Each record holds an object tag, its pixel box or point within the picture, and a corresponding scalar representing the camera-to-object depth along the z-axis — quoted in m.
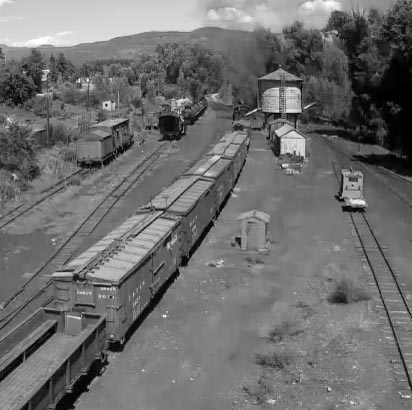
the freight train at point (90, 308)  12.27
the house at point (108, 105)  90.39
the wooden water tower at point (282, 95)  67.62
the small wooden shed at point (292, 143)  48.44
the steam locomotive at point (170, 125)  58.88
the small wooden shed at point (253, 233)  24.89
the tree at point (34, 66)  91.44
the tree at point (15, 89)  75.94
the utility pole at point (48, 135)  46.53
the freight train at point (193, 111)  71.06
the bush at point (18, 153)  37.34
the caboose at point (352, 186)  33.28
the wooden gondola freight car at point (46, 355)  11.59
